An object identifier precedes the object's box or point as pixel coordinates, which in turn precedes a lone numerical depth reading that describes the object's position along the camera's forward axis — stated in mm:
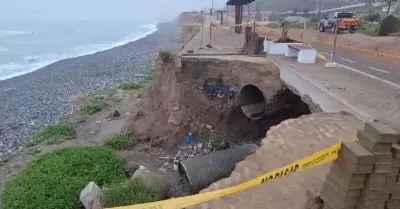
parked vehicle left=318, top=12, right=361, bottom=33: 27516
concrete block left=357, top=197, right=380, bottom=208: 4368
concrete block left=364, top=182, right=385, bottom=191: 4310
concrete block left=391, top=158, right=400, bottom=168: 4332
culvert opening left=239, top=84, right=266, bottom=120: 12438
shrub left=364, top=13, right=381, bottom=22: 34938
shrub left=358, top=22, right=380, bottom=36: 26230
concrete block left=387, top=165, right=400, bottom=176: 4329
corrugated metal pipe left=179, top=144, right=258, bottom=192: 9508
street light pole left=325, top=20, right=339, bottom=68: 13375
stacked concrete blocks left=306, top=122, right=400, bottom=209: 4195
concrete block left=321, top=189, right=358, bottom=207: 4359
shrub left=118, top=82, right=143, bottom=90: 24219
